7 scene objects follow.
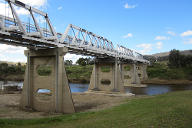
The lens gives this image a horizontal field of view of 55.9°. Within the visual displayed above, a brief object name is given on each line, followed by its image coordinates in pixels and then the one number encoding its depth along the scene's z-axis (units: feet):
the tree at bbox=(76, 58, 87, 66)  335.26
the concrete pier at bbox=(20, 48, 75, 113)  61.31
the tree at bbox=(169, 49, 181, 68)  272.51
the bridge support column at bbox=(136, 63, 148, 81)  247.60
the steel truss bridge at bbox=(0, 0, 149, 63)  46.70
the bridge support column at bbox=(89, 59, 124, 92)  117.08
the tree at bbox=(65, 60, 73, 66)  470.43
